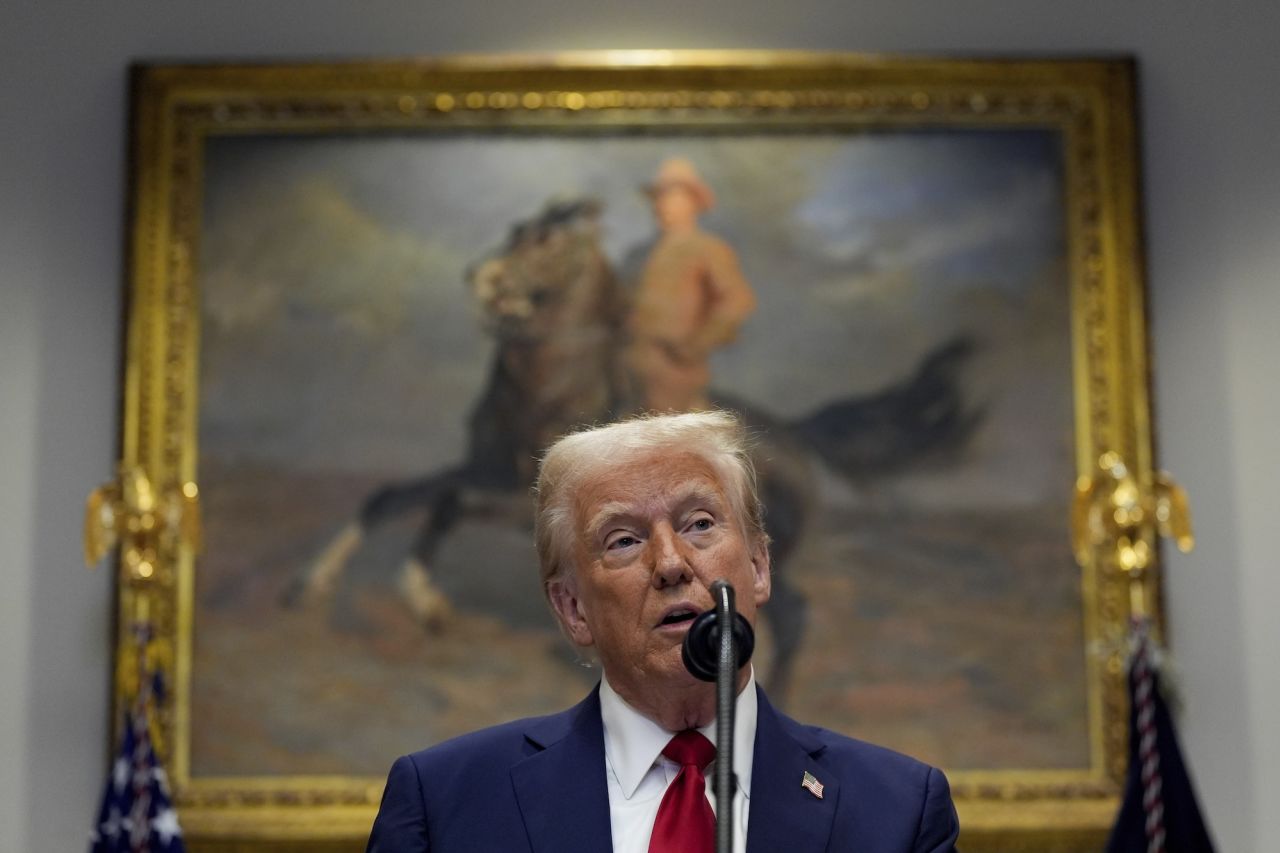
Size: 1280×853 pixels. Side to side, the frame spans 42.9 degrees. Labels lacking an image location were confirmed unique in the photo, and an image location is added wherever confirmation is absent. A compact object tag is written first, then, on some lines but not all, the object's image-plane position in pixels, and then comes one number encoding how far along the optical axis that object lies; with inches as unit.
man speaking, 101.0
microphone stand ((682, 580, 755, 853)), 77.7
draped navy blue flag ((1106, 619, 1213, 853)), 190.9
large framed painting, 209.0
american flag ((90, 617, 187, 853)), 193.0
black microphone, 84.4
